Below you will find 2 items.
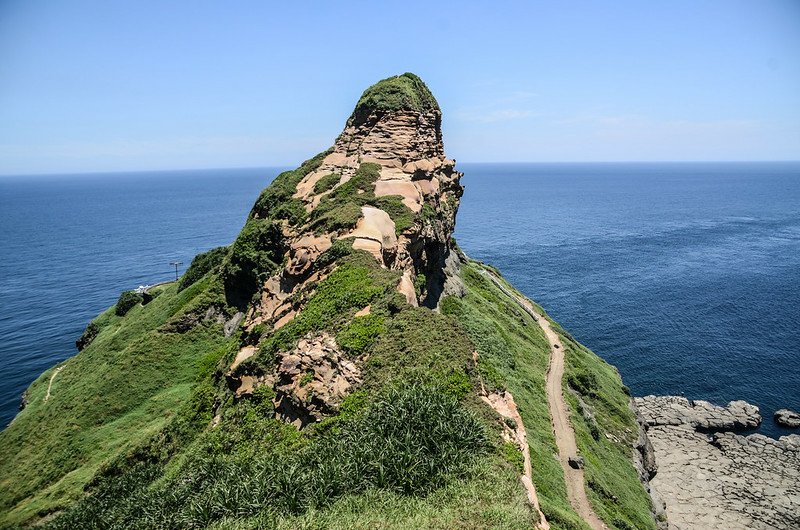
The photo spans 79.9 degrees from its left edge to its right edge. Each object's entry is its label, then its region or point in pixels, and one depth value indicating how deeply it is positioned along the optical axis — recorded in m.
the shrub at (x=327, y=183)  48.34
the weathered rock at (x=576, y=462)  40.44
